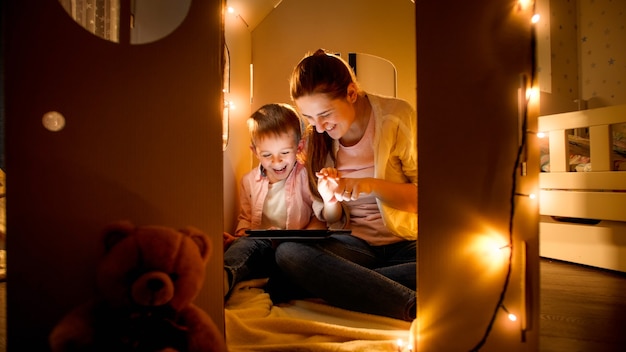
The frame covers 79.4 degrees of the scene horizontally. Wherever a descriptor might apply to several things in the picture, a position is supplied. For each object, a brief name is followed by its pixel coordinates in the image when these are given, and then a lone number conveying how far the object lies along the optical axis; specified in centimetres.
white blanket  73
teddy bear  54
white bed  165
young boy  141
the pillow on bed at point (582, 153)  179
